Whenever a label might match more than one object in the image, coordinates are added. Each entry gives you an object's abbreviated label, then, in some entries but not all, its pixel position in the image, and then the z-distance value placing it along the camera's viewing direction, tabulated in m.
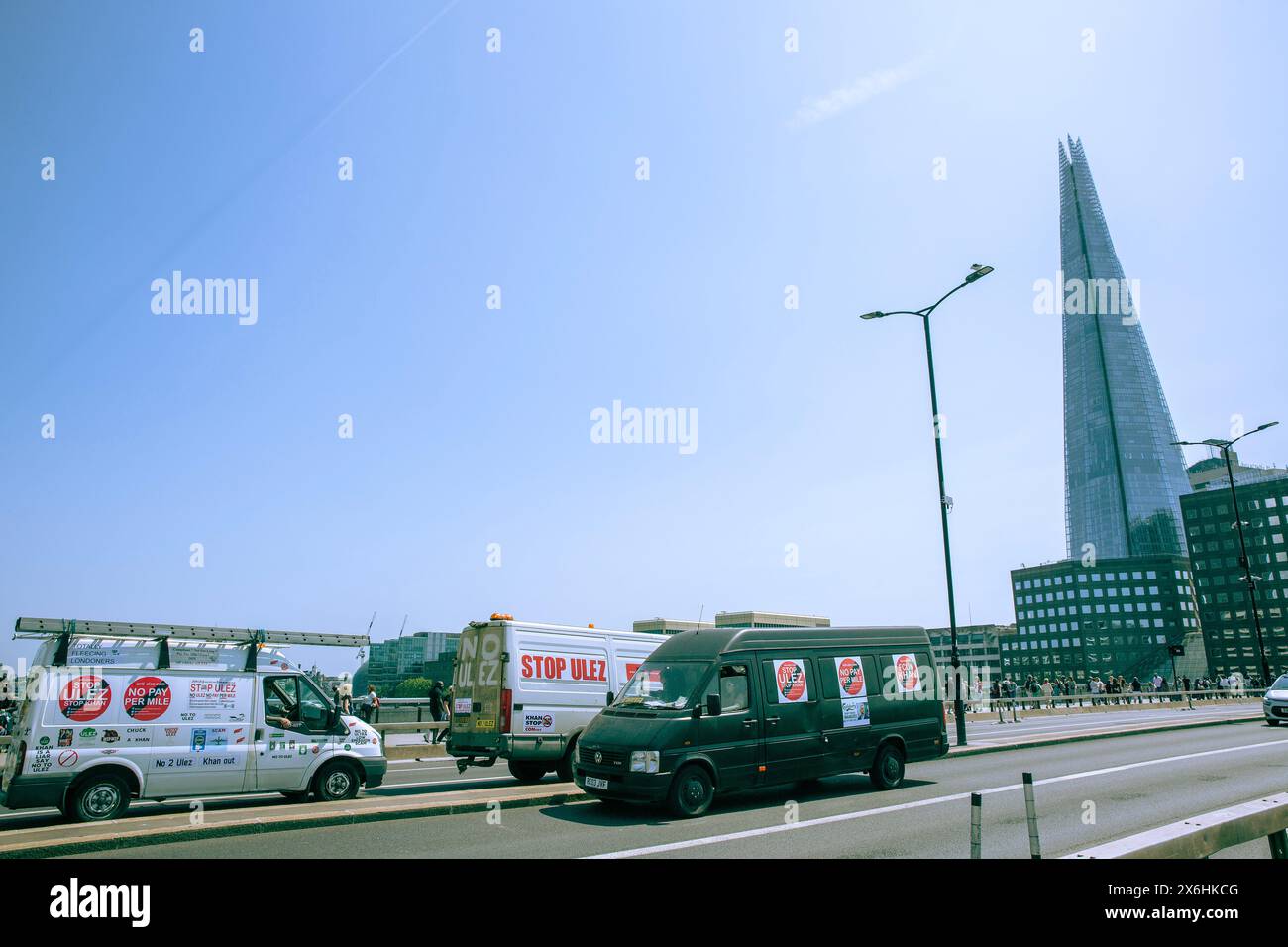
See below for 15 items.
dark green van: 10.58
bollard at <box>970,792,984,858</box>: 5.12
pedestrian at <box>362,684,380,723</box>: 24.97
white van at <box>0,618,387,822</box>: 10.43
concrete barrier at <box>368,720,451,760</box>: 22.11
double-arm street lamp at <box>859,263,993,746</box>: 20.11
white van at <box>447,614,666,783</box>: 13.99
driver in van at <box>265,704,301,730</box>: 11.98
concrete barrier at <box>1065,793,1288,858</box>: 4.96
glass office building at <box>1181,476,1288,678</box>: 151.62
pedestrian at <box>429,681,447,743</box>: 24.67
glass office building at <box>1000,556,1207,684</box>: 176.12
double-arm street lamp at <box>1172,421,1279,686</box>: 36.49
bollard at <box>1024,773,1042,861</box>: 5.17
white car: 25.06
